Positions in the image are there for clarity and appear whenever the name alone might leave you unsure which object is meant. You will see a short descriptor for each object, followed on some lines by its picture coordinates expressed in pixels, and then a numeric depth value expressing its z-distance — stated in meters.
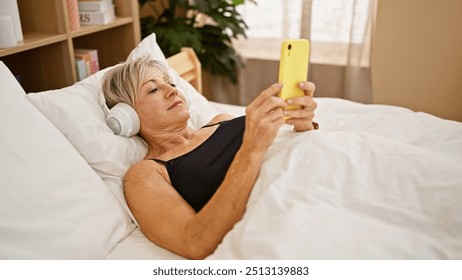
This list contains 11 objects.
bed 0.88
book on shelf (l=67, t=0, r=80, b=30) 1.65
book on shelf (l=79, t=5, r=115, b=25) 1.82
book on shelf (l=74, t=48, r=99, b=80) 1.76
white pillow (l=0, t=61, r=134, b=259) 0.99
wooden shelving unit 1.59
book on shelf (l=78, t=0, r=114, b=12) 1.81
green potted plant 2.35
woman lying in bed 1.01
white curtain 2.65
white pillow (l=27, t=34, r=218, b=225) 1.25
